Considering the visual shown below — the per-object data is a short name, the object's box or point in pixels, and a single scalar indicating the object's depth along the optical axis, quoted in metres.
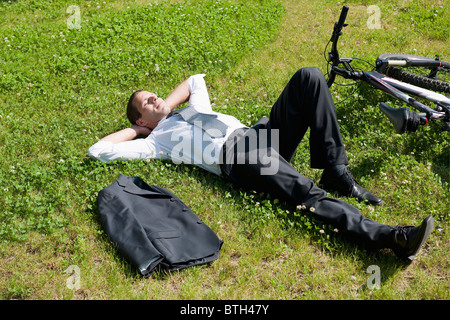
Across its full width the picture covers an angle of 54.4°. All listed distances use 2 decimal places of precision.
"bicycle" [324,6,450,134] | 4.75
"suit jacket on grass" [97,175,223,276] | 3.96
